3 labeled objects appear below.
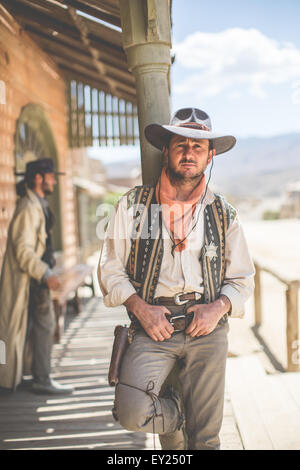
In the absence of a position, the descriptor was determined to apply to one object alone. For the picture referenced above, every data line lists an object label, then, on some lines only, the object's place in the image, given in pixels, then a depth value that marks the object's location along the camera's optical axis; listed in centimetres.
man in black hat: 344
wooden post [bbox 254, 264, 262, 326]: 615
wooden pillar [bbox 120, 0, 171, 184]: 252
